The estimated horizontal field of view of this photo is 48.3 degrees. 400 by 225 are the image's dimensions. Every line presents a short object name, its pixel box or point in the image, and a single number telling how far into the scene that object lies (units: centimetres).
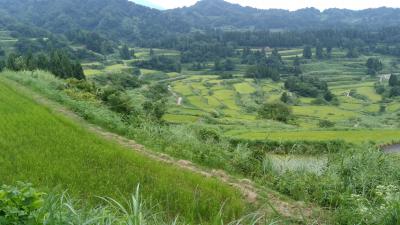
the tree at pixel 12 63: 3552
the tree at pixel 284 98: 5816
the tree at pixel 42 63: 3992
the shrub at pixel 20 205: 320
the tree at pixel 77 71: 4119
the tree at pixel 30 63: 3718
